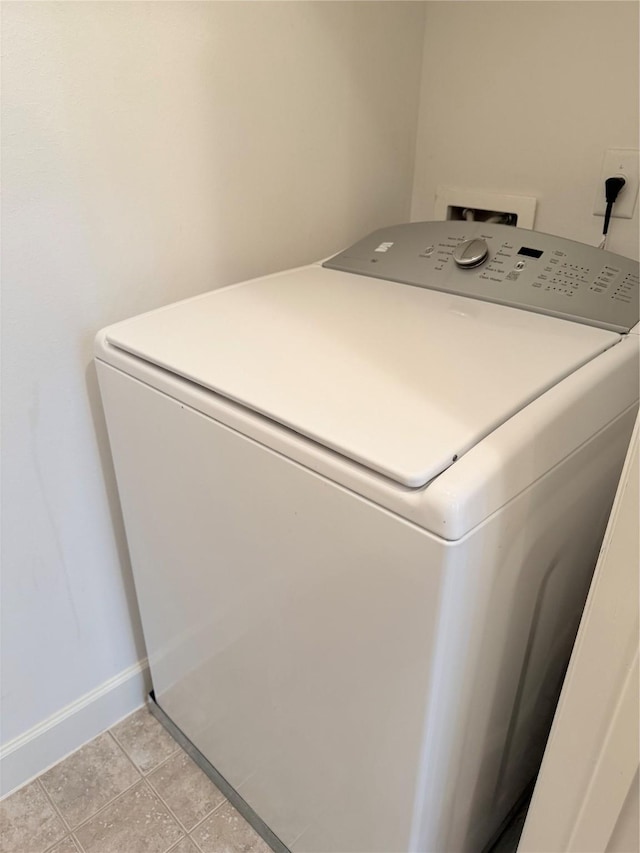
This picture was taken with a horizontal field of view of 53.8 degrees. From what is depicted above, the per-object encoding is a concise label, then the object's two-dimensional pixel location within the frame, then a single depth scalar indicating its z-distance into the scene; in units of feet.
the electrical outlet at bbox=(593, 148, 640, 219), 3.36
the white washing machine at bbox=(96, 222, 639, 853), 2.02
